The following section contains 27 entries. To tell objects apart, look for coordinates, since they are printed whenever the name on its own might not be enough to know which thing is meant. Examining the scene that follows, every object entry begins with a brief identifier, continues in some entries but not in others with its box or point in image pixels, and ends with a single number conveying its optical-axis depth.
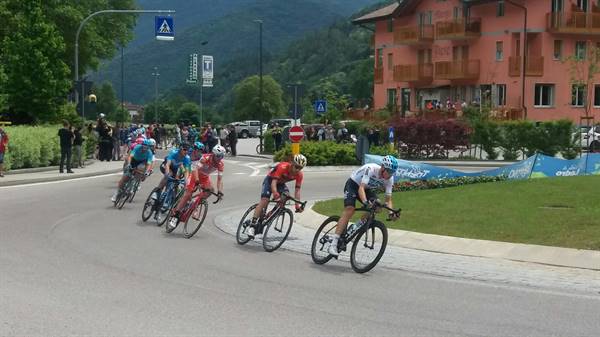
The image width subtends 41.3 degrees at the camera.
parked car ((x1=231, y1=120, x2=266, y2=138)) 82.94
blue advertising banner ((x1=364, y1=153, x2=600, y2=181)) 21.06
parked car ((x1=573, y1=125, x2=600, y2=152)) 39.03
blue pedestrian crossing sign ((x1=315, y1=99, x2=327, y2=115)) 38.24
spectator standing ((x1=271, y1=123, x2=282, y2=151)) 43.95
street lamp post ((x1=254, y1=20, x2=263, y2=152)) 46.84
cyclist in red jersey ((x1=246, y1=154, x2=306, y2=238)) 11.80
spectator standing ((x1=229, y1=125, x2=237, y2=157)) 44.97
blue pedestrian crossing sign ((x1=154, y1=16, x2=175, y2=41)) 34.66
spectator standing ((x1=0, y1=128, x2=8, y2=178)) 24.55
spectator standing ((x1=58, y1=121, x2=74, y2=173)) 26.56
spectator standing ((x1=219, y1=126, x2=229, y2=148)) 47.25
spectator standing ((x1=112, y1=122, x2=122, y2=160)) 37.22
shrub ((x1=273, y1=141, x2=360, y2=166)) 33.62
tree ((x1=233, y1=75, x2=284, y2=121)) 145.12
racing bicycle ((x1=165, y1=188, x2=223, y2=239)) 13.52
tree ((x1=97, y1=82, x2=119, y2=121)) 158.34
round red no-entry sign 21.48
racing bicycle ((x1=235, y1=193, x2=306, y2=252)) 12.20
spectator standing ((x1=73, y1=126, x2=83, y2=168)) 29.15
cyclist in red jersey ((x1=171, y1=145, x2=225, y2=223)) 13.40
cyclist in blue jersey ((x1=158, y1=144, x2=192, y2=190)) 14.79
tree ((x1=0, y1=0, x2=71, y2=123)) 37.28
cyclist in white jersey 10.11
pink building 52.31
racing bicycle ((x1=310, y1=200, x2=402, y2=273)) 10.24
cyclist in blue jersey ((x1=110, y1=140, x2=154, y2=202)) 17.16
